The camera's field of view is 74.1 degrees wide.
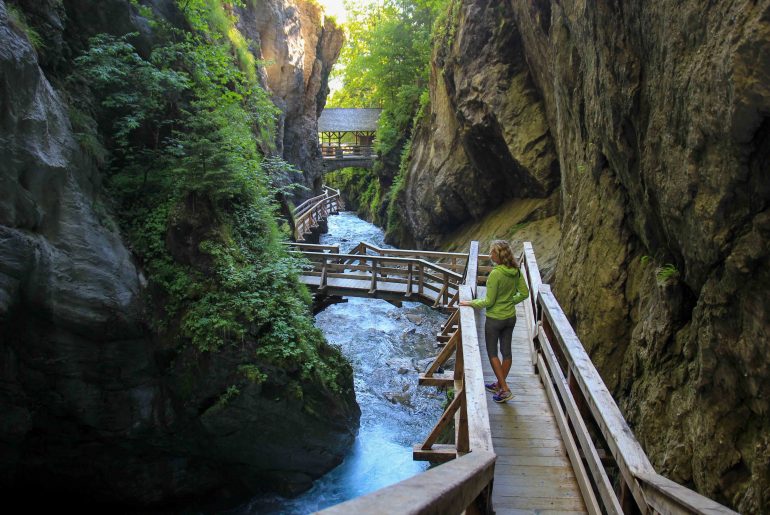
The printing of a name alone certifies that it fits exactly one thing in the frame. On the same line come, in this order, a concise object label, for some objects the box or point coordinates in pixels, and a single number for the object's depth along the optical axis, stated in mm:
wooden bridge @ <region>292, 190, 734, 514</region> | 2193
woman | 5453
